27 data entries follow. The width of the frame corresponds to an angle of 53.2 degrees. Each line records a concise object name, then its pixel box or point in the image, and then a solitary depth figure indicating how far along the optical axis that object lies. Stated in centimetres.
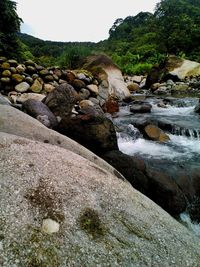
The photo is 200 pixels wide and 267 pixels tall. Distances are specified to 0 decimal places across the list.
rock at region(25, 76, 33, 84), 742
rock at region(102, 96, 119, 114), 875
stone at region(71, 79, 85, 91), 824
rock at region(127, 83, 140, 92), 1684
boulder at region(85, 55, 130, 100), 1063
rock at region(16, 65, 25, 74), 747
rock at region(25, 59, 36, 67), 786
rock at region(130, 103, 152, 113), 887
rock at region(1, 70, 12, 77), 730
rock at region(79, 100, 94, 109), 729
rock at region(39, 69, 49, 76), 786
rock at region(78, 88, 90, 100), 808
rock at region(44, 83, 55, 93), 754
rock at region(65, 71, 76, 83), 830
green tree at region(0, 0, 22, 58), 1025
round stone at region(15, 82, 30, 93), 714
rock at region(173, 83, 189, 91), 1644
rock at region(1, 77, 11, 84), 717
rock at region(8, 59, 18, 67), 754
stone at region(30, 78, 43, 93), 731
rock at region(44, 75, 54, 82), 787
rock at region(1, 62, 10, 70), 741
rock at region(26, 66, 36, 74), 767
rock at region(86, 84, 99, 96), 840
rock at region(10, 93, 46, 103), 649
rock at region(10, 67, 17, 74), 735
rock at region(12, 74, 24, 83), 731
